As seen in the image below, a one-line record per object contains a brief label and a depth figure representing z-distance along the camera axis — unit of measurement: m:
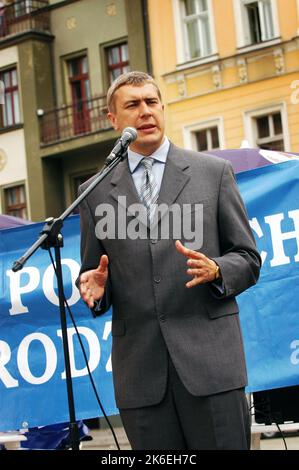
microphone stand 4.23
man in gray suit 3.97
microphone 4.18
